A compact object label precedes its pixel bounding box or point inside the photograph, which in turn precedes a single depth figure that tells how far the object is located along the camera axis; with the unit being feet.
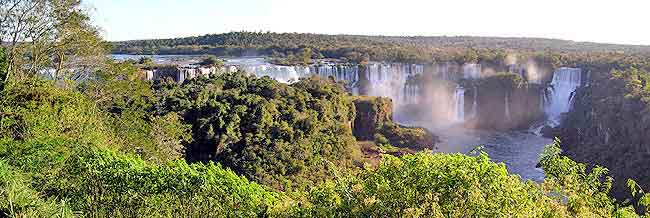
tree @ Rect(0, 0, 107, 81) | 71.10
